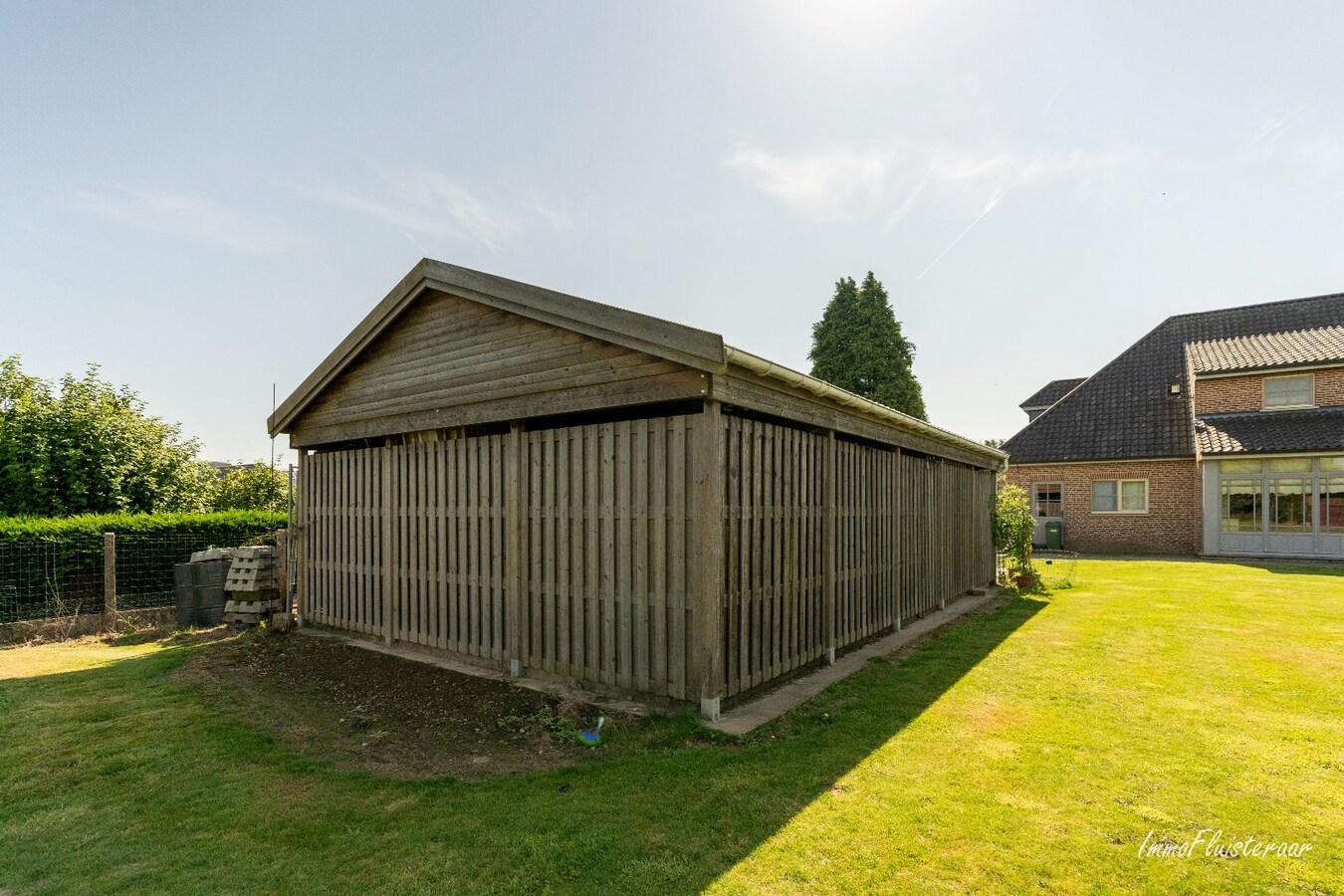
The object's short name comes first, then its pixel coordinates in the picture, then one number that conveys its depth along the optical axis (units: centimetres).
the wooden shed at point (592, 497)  502
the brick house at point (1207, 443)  1775
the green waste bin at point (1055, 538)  2092
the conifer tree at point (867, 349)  2505
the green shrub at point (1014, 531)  1294
